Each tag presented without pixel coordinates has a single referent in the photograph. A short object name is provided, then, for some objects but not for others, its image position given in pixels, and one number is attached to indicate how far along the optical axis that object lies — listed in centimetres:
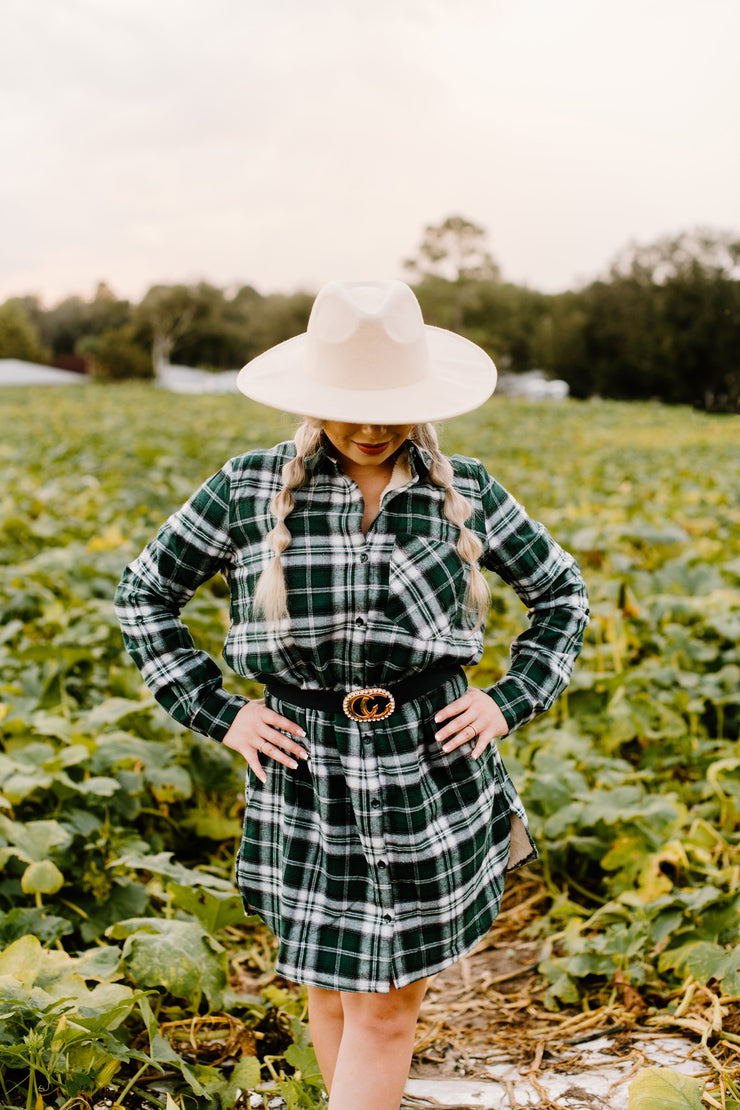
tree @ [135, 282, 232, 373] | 5784
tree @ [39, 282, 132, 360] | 6944
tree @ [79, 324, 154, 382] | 5372
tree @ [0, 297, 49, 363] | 6606
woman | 152
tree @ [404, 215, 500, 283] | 5853
